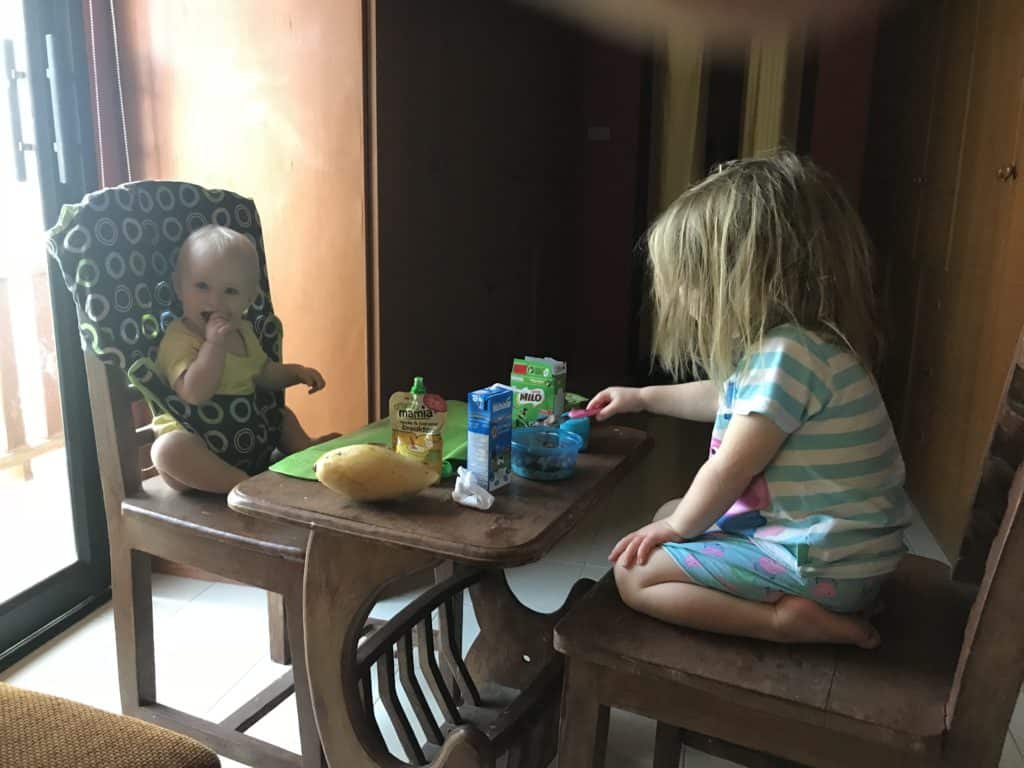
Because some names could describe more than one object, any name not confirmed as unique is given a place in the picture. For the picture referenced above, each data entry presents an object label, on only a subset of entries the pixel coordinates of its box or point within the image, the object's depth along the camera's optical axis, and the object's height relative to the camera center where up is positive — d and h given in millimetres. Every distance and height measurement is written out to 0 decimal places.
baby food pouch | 1193 -338
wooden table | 1029 -653
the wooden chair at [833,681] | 851 -536
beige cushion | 736 -493
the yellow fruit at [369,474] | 1064 -356
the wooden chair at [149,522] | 1359 -547
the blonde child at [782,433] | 1044 -293
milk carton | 1108 -318
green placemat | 1214 -397
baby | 1460 -276
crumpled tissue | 1079 -384
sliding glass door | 1933 -420
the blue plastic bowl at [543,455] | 1200 -371
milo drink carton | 1315 -308
